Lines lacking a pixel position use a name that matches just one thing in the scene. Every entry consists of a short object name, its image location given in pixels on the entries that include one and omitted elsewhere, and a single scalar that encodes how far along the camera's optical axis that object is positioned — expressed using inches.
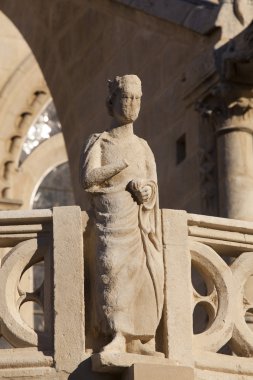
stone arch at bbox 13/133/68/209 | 1057.5
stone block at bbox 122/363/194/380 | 426.9
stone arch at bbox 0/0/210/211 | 670.5
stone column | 624.4
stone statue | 438.3
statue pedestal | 429.4
